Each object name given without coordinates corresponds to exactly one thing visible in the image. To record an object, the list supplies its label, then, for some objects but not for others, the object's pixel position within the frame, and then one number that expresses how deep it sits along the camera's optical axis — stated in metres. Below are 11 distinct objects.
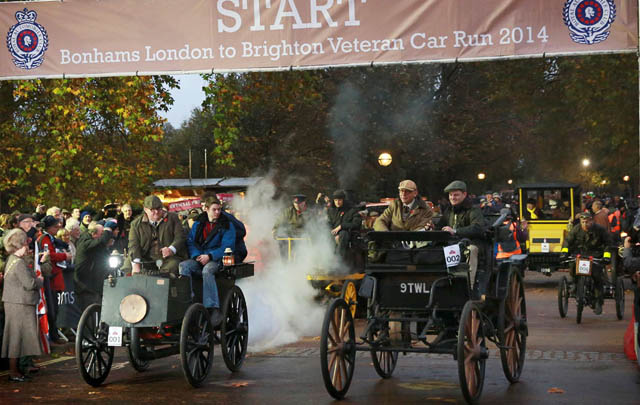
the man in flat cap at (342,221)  16.12
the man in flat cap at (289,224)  17.11
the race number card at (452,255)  8.86
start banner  12.32
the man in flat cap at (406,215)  10.22
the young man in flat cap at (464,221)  9.08
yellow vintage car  23.69
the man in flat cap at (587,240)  16.23
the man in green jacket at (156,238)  10.99
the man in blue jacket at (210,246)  10.72
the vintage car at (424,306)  8.66
